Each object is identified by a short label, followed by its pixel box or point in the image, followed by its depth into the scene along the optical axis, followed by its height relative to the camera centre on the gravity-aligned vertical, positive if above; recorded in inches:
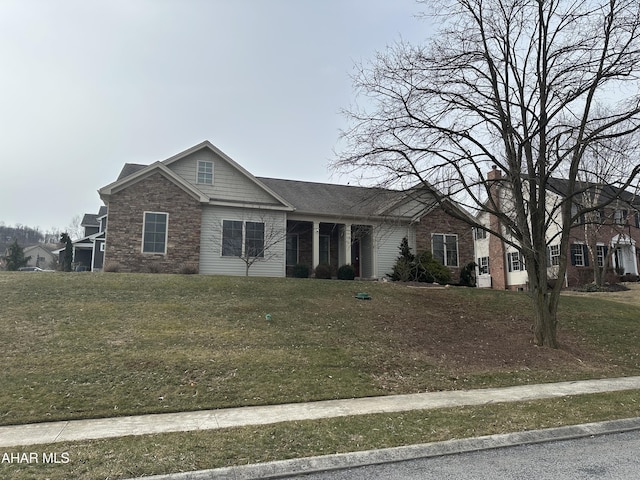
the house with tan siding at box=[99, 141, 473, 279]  748.0 +112.4
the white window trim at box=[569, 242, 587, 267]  1126.4 +72.7
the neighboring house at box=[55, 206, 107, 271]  1175.3 +112.9
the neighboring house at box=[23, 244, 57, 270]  2667.3 +183.0
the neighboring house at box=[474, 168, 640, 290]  1058.7 +73.1
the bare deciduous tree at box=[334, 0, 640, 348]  476.7 +178.2
